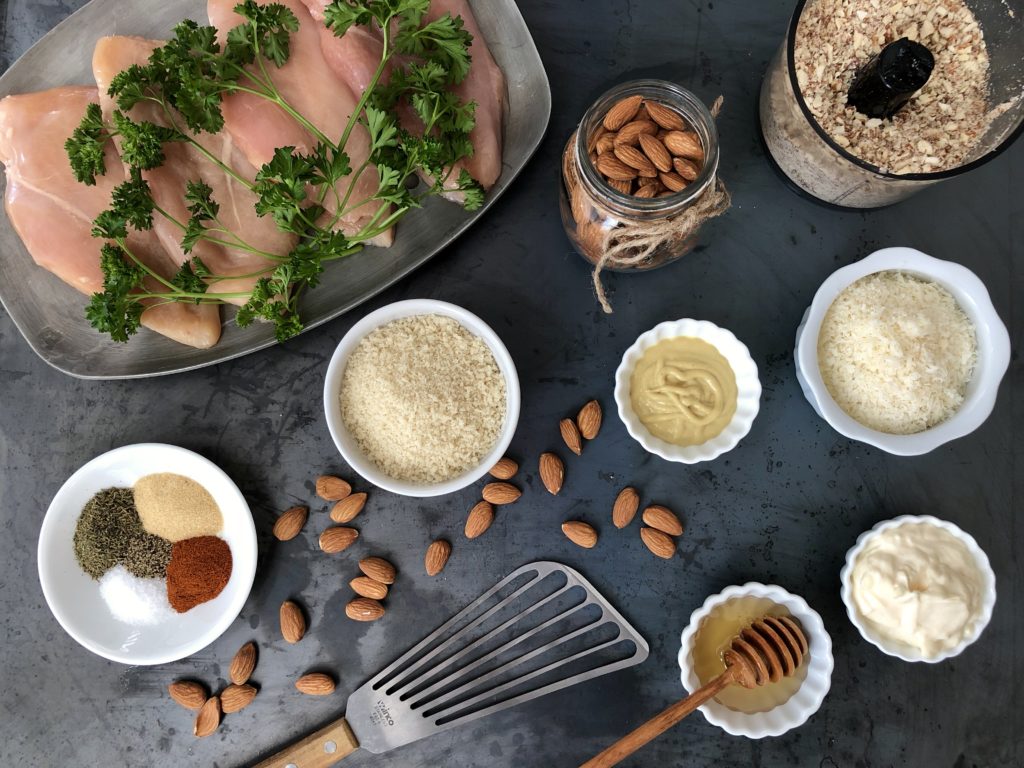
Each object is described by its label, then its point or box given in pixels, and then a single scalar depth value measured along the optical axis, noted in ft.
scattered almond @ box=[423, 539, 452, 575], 1.41
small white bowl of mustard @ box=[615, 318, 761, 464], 1.33
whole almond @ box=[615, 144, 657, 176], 1.20
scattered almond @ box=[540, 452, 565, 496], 1.42
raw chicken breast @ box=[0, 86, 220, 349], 1.29
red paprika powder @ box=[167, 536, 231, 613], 1.36
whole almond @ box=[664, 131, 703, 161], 1.20
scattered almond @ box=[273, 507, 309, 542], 1.42
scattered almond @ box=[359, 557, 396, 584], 1.41
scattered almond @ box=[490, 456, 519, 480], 1.42
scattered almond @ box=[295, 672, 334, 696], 1.40
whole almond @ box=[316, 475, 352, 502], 1.42
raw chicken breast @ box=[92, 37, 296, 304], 1.26
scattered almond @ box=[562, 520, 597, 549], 1.41
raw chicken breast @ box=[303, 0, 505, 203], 1.29
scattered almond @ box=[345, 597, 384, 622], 1.41
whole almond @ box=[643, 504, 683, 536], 1.41
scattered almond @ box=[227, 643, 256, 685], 1.41
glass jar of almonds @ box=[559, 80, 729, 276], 1.18
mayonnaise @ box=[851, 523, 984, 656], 1.26
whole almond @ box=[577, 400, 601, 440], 1.42
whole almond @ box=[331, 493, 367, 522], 1.42
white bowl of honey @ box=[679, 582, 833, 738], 1.31
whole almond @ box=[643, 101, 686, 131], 1.22
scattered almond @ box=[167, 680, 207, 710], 1.41
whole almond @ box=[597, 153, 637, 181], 1.19
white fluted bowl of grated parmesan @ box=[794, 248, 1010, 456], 1.27
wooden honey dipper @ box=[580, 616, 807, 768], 1.28
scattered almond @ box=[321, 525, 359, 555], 1.42
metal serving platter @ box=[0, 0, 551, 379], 1.37
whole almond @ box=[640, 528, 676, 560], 1.41
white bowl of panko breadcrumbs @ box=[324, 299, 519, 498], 1.32
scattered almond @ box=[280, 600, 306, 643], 1.41
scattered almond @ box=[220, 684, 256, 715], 1.40
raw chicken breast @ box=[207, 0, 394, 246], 1.26
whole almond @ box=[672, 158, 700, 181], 1.20
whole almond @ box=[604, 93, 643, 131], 1.23
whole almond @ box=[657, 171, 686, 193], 1.20
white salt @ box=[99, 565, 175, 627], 1.38
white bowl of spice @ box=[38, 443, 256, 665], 1.36
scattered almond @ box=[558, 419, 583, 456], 1.42
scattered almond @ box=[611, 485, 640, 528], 1.41
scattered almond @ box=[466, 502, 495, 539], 1.41
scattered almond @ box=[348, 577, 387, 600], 1.41
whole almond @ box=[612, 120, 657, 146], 1.21
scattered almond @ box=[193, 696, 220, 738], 1.41
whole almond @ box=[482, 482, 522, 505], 1.41
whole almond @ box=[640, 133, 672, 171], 1.20
